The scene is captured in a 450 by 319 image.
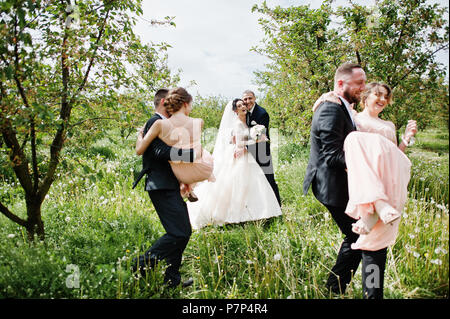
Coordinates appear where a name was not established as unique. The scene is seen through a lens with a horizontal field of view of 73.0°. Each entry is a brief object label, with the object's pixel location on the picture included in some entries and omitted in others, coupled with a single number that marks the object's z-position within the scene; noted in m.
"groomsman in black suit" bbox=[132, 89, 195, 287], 2.91
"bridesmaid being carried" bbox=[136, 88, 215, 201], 2.91
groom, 4.89
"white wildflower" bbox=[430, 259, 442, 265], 2.58
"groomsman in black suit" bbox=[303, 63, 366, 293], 2.62
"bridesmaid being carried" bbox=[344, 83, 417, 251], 2.20
